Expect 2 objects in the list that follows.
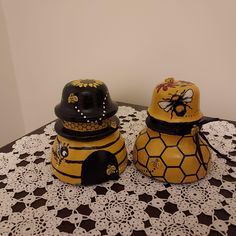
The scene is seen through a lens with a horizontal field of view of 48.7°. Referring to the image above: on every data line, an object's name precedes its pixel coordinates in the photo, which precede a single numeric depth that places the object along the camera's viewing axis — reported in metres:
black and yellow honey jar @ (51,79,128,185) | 0.46
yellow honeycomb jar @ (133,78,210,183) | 0.46
